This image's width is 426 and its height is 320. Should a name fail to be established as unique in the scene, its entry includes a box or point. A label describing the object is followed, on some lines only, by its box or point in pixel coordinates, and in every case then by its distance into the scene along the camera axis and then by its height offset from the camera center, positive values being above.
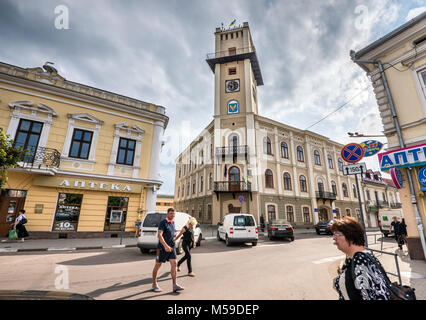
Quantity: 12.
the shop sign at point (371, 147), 7.73 +2.70
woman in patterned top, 1.62 -0.47
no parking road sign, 5.35 +1.72
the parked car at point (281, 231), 13.28 -1.09
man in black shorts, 4.34 -0.78
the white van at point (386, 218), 16.89 -0.21
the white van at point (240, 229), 10.95 -0.83
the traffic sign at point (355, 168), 5.04 +1.22
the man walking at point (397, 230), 10.02 -0.72
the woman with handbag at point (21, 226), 10.17 -0.74
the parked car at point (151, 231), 8.37 -0.76
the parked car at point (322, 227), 18.13 -1.11
